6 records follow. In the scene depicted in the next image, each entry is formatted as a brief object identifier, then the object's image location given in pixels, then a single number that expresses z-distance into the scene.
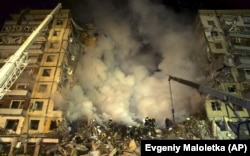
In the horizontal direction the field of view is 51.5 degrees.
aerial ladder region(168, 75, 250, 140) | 13.44
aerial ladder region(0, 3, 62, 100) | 19.61
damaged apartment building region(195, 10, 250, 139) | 33.69
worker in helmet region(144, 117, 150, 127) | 35.70
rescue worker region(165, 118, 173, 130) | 34.73
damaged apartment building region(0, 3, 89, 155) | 29.83
